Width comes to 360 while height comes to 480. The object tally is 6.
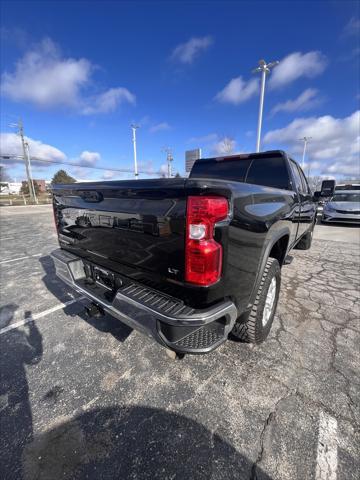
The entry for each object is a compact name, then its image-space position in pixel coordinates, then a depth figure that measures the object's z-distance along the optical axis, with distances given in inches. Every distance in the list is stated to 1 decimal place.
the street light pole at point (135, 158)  1006.4
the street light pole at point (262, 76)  505.0
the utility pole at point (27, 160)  1344.7
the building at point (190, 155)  856.9
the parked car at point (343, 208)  421.1
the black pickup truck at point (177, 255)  58.4
